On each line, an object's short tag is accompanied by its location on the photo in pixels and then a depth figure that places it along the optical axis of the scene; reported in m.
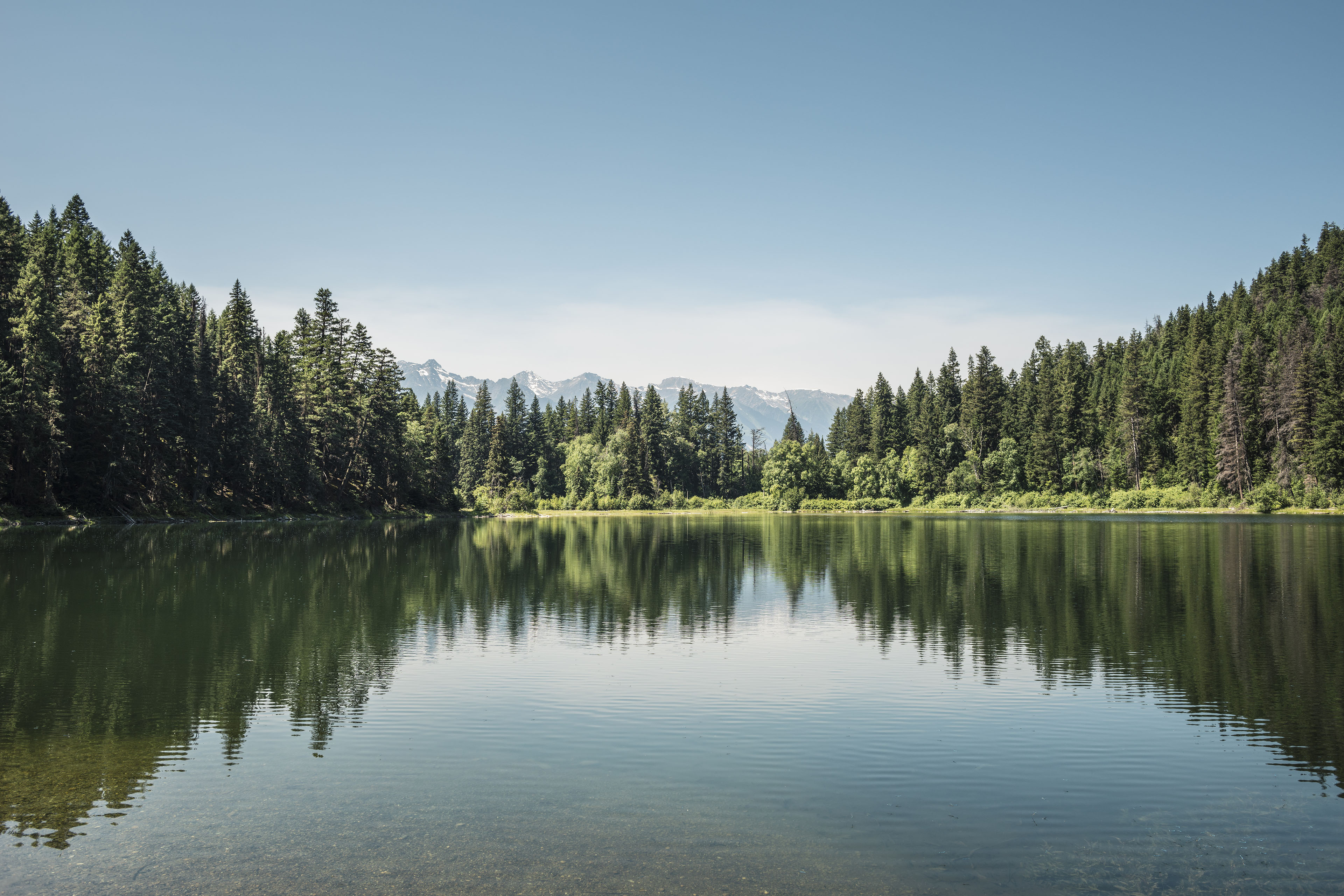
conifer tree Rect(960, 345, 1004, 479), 143.12
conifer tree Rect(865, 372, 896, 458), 153.25
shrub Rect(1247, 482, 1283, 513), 97.92
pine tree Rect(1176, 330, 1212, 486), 112.31
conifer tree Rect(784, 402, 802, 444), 176.50
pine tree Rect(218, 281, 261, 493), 91.00
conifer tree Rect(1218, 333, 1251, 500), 104.25
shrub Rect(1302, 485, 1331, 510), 92.88
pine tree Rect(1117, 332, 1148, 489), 123.19
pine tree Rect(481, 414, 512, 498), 137.75
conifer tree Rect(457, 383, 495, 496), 153.88
